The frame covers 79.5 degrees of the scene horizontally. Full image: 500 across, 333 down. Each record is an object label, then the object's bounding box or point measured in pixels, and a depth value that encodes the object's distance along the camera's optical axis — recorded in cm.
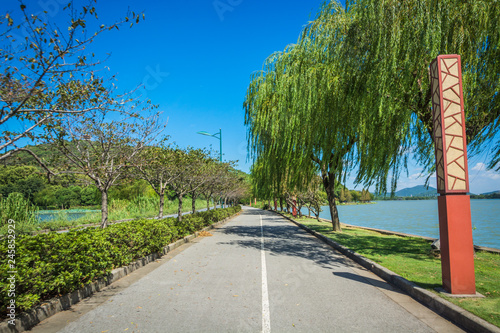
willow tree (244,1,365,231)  924
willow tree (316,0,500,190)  691
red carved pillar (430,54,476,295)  493
